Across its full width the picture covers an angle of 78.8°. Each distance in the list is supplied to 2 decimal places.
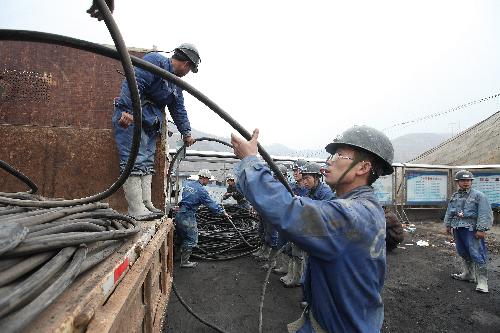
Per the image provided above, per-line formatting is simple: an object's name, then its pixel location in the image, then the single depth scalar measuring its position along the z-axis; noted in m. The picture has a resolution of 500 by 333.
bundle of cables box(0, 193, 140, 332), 0.71
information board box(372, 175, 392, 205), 11.07
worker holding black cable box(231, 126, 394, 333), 1.26
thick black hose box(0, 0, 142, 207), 1.18
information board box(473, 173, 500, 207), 10.84
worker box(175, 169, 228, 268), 6.16
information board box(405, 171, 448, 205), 11.50
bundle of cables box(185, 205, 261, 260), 6.83
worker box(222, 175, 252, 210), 9.77
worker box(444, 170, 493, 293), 5.37
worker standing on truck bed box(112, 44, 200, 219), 2.67
